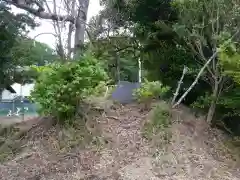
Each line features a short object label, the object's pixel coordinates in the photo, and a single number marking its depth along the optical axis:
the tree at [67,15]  5.21
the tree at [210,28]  4.27
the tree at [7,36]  5.73
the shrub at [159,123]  4.01
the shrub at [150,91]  4.46
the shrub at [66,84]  3.86
